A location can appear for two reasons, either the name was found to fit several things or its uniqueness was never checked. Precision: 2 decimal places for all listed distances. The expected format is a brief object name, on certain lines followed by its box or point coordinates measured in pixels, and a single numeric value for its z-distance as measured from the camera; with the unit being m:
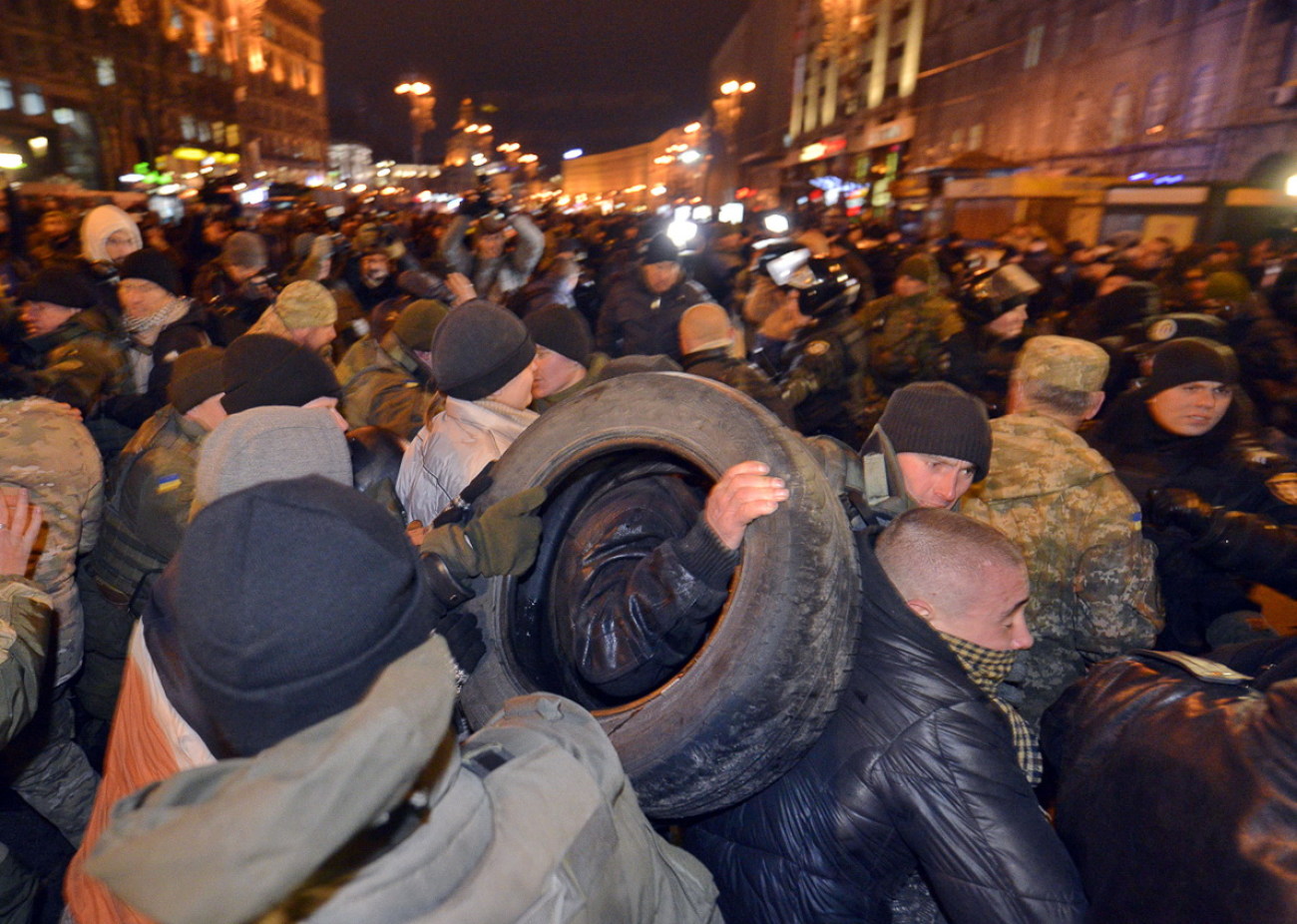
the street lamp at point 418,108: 44.44
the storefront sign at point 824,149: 48.88
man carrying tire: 1.74
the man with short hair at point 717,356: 4.52
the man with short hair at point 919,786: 1.59
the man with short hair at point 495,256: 8.55
